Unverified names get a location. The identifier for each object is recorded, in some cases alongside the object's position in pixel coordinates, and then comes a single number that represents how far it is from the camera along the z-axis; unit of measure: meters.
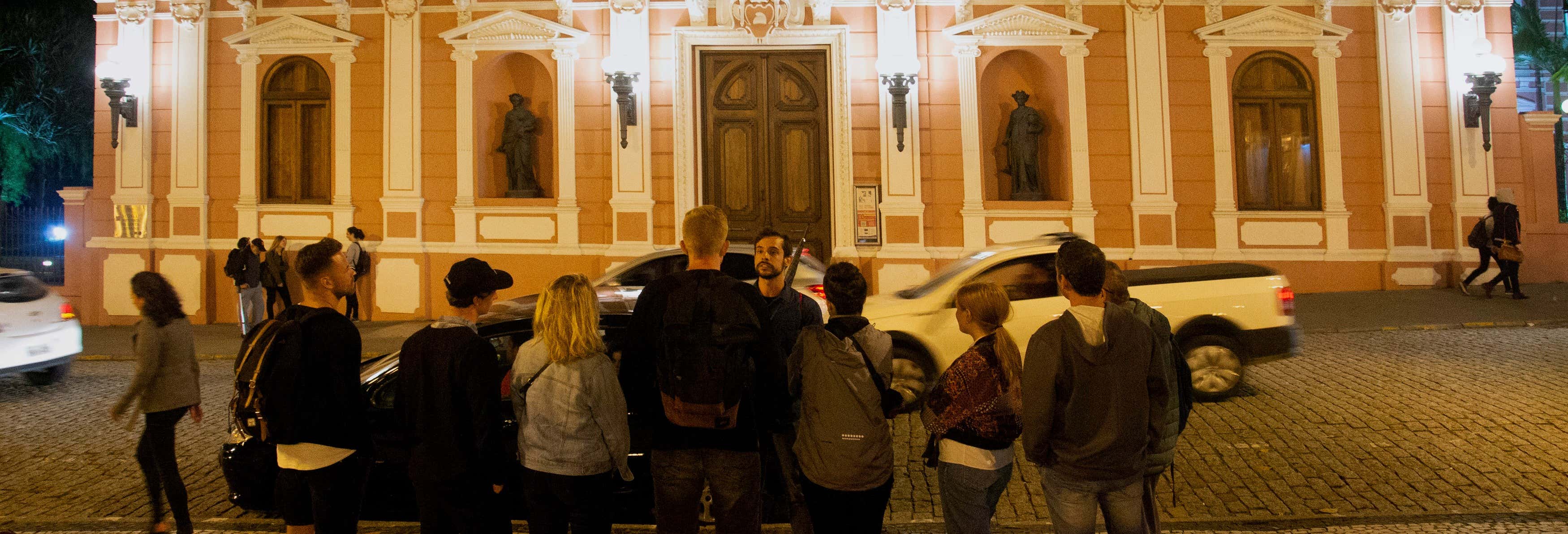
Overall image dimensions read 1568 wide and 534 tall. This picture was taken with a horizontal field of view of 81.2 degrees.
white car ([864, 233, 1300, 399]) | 7.31
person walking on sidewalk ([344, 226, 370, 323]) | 13.40
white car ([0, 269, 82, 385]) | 8.33
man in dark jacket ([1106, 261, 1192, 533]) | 3.31
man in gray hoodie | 3.07
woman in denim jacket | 3.40
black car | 4.69
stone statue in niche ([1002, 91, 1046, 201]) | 14.28
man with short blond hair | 3.17
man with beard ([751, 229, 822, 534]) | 3.59
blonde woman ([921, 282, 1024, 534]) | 3.23
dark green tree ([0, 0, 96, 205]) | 26.89
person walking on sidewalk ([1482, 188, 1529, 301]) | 12.66
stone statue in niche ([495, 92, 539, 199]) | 14.52
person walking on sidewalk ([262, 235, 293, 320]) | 12.85
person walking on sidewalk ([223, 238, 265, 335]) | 12.62
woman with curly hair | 4.49
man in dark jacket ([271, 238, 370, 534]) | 3.55
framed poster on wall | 13.78
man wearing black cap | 3.39
